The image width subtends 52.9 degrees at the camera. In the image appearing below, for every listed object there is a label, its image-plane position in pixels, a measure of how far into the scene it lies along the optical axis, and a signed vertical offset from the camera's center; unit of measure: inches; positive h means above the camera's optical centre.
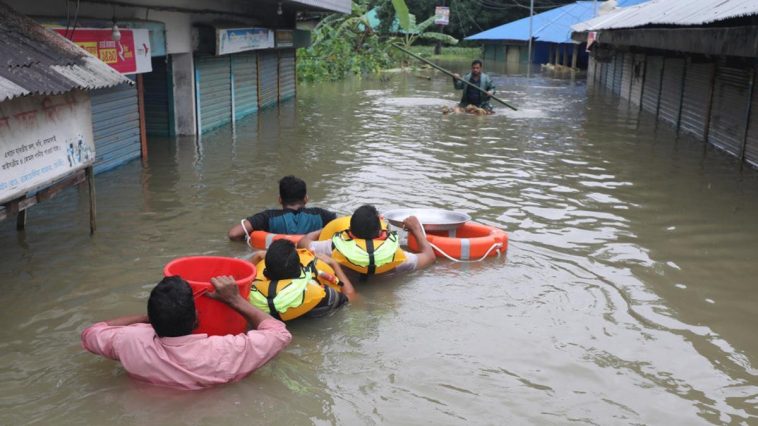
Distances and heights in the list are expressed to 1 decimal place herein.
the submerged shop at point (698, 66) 399.2 -16.9
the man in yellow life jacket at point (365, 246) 256.1 -68.8
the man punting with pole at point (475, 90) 783.7 -48.6
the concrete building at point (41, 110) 235.0 -24.8
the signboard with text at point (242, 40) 602.2 -0.9
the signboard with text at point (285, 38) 812.6 +1.5
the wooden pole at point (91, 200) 303.4 -64.5
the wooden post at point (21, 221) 318.3 -75.9
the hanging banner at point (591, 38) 1152.9 +9.1
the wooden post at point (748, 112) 487.8 -41.6
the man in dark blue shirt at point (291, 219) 290.4 -67.2
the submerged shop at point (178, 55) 412.8 -13.0
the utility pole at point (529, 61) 1551.8 -41.8
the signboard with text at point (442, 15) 1820.9 +63.0
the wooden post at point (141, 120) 494.9 -53.0
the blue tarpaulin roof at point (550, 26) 1894.1 +45.9
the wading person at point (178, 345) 174.6 -72.0
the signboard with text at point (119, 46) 384.8 -5.0
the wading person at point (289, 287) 217.2 -70.2
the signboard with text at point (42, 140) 235.3 -34.9
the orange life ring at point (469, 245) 297.7 -77.8
